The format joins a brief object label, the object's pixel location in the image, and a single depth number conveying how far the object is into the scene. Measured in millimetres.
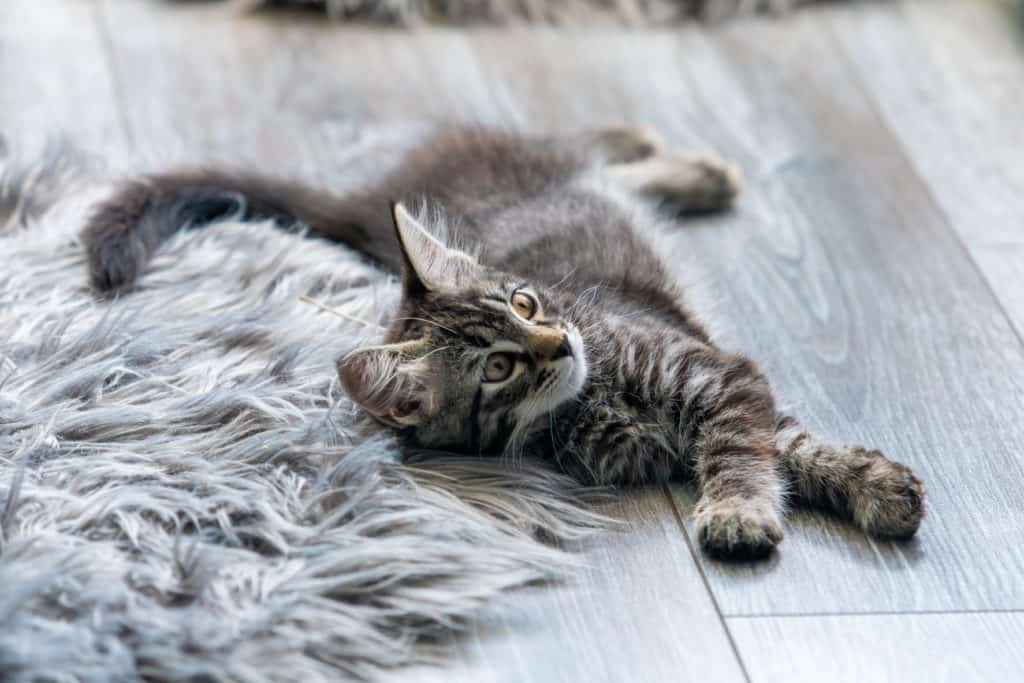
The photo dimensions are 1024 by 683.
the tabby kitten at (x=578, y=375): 1349
